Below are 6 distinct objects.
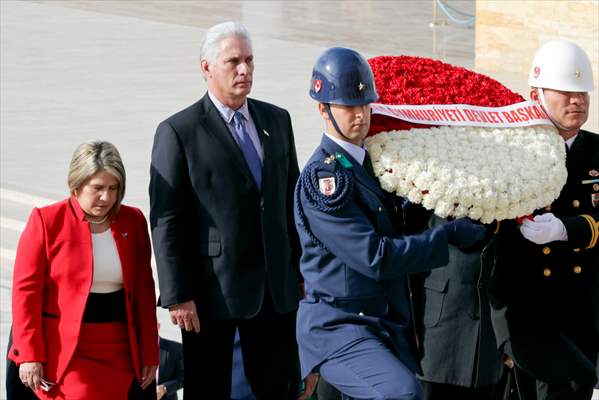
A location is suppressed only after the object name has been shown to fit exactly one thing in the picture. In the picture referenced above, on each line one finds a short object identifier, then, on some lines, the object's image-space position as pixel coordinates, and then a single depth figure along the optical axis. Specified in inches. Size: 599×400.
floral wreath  423.2
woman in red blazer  460.1
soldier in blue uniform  404.5
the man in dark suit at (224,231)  470.9
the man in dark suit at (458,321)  463.5
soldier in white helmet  460.8
